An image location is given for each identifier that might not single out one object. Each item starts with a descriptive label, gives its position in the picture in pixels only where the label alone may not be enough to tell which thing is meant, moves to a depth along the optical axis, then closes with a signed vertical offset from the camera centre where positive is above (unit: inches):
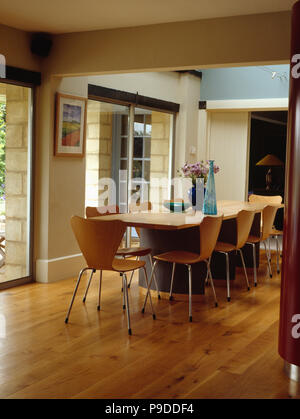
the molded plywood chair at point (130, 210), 198.8 -17.1
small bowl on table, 220.7 -13.5
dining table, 198.8 -26.4
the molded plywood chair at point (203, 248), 181.0 -25.7
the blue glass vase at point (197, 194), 223.9 -8.6
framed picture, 232.4 +20.0
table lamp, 409.4 +10.4
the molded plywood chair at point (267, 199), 310.7 -13.6
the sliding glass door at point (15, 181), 219.3 -5.2
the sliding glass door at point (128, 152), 273.3 +11.0
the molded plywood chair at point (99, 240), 163.2 -21.3
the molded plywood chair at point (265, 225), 244.2 -22.6
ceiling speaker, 221.8 +52.0
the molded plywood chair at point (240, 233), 209.8 -23.4
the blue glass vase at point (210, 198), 213.3 -9.6
